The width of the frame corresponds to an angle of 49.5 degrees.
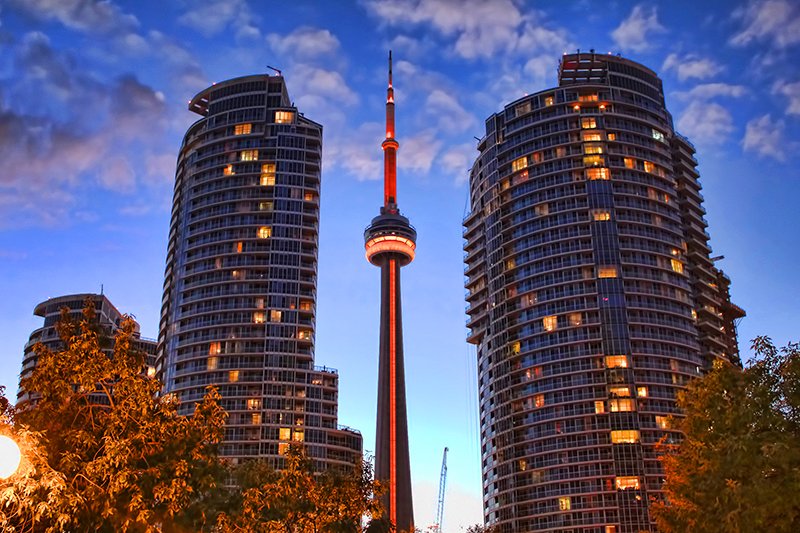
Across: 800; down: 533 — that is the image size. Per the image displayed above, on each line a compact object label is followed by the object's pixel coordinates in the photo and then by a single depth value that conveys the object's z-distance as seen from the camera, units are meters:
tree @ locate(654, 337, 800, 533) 41.62
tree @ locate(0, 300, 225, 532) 28.77
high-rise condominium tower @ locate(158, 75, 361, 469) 179.38
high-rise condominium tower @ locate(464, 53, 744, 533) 165.75
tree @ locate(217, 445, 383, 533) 38.00
